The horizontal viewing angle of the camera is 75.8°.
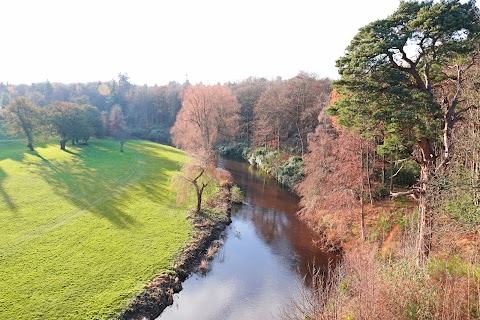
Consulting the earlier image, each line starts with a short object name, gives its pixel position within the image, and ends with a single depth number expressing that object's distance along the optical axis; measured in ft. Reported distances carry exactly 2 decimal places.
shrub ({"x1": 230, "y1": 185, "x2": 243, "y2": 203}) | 102.47
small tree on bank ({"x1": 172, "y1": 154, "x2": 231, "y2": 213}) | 82.48
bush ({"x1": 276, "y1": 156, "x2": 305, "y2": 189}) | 112.57
